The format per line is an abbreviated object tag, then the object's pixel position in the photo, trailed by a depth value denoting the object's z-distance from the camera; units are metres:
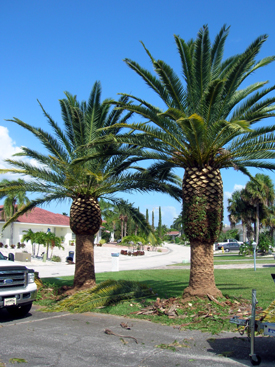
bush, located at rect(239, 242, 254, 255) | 36.15
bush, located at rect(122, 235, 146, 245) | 44.22
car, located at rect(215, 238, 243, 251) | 56.50
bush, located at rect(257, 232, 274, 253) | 36.09
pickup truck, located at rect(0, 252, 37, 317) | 8.25
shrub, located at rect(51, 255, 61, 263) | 30.92
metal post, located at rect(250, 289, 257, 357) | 5.32
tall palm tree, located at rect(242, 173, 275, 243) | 40.09
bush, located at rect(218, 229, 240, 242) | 77.15
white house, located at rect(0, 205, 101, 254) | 42.25
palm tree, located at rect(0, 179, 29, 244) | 38.29
